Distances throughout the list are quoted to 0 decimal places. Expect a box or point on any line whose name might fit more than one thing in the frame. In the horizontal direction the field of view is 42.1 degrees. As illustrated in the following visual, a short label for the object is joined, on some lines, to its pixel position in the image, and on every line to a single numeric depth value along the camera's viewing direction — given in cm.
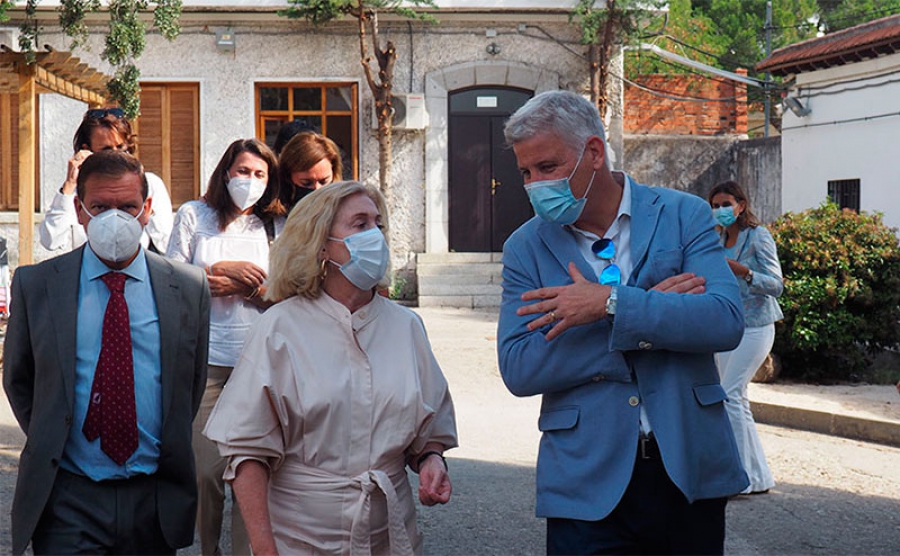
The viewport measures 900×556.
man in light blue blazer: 318
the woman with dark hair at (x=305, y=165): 526
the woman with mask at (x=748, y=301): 740
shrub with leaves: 1177
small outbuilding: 1756
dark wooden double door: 1959
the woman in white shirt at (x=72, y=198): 544
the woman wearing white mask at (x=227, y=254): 498
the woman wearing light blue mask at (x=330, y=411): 327
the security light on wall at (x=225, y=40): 1881
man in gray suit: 369
